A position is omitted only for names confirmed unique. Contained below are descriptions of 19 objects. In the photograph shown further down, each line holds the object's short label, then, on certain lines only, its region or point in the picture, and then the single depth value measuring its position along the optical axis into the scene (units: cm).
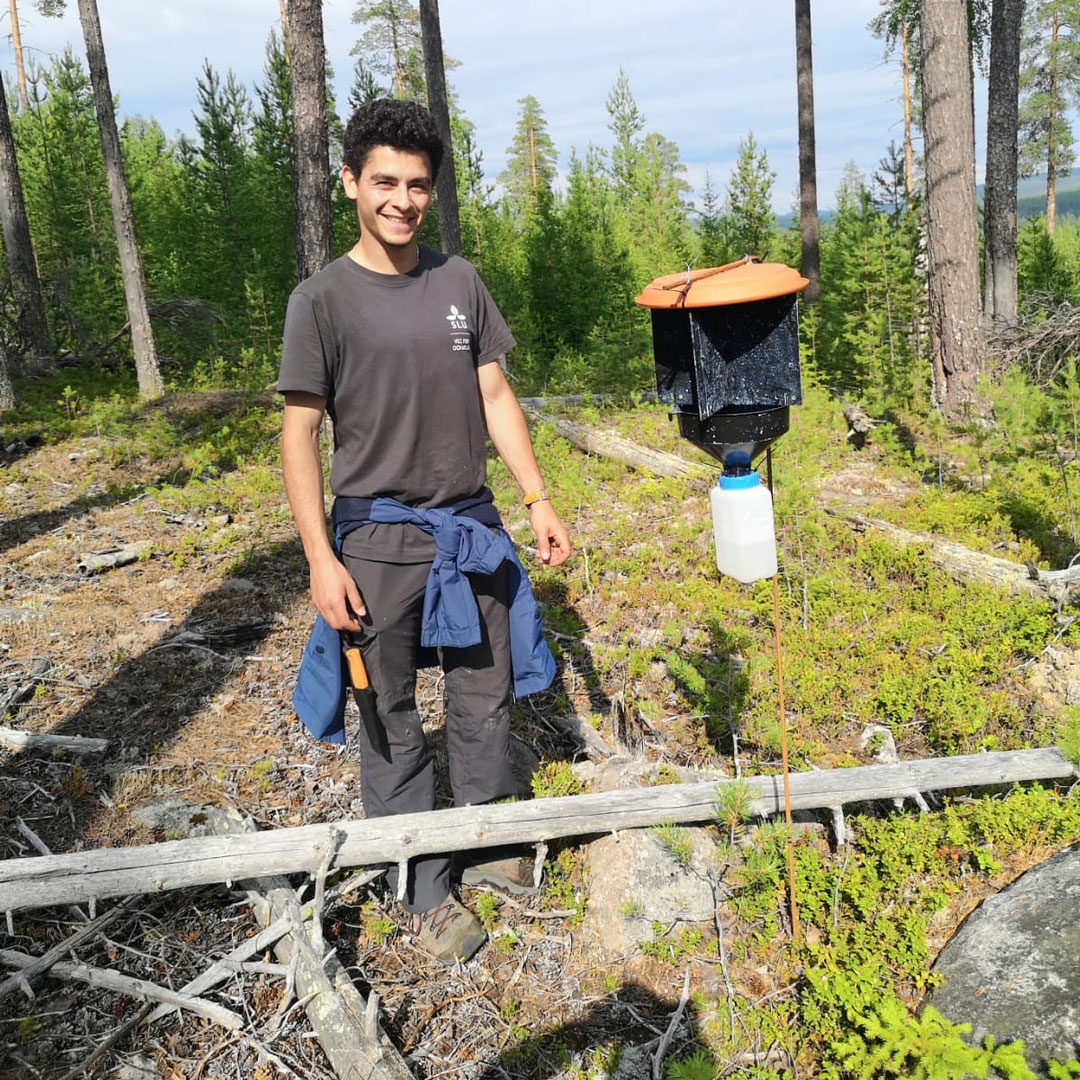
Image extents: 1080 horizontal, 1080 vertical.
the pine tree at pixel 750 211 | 1756
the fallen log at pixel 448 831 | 274
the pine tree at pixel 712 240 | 1830
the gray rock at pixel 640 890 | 284
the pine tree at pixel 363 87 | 1994
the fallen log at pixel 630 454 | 703
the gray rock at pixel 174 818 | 324
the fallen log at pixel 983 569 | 430
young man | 250
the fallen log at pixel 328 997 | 233
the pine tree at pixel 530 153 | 3878
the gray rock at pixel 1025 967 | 221
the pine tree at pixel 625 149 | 2643
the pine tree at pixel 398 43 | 2338
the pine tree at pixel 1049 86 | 3117
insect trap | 238
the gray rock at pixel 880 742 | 351
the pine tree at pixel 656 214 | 2206
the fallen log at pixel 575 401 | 1034
